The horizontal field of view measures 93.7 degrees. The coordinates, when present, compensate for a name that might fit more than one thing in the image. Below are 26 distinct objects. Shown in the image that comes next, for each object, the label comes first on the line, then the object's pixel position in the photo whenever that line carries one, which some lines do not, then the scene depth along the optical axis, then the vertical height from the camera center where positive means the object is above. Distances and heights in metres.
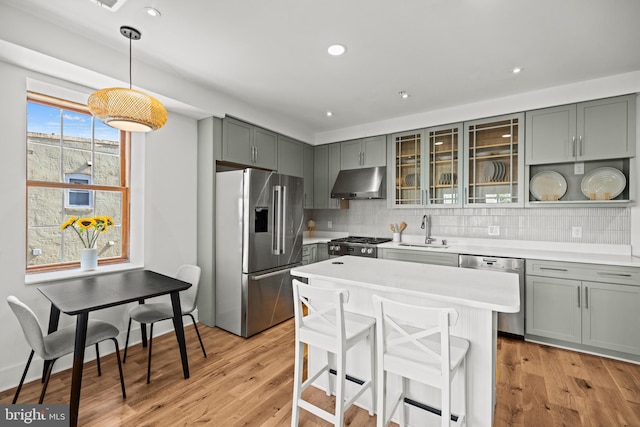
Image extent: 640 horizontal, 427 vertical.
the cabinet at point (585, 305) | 2.67 -0.85
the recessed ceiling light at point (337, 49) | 2.48 +1.39
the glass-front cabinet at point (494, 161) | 3.49 +0.65
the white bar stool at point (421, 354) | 1.36 -0.72
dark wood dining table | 1.88 -0.59
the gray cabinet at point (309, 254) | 4.32 -0.59
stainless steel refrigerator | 3.22 -0.38
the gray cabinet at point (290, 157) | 4.40 +0.87
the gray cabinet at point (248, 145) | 3.60 +0.89
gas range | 4.11 -0.45
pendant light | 1.87 +0.67
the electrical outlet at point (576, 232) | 3.34 -0.19
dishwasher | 3.11 -0.59
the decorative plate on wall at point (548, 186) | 3.40 +0.34
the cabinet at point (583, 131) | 2.96 +0.88
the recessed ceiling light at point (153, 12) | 2.00 +1.37
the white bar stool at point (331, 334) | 1.65 -0.71
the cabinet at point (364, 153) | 4.46 +0.95
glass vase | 2.72 -0.42
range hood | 4.33 +0.44
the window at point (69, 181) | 2.58 +0.30
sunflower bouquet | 2.56 -0.12
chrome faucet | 4.25 -0.17
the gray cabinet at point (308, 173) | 4.95 +0.68
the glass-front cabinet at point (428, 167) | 3.89 +0.64
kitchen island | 1.60 -0.51
